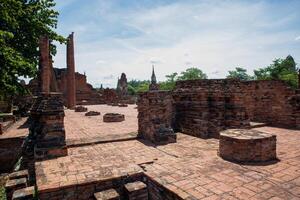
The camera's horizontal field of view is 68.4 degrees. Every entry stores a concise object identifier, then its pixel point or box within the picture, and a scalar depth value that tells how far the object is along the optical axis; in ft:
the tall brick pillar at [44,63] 39.63
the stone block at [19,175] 15.67
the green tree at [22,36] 25.86
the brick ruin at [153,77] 143.25
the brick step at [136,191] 12.46
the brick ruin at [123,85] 138.18
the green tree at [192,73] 190.24
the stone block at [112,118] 37.91
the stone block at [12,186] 14.34
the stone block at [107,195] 11.78
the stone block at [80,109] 60.34
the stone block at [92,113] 48.99
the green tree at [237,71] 213.46
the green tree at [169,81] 194.80
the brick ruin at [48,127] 17.35
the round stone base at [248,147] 15.44
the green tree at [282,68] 123.49
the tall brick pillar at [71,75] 76.89
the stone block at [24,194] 12.26
